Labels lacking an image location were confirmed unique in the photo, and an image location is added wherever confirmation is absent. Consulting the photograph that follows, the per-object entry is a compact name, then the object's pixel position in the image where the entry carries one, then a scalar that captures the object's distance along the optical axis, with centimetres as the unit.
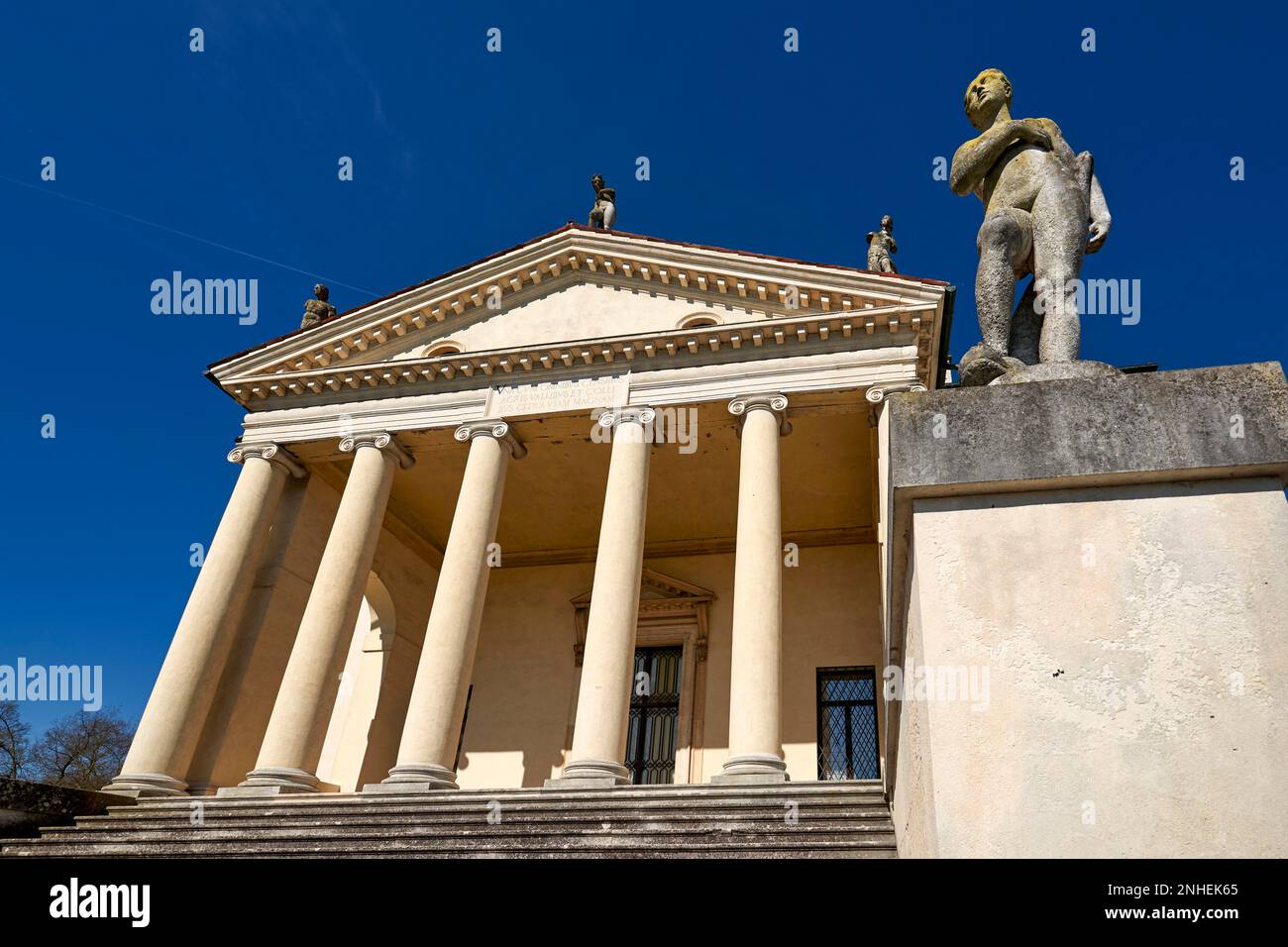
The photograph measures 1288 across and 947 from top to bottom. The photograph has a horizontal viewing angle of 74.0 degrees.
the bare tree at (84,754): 3731
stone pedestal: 223
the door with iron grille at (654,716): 2006
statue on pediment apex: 2031
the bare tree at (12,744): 3641
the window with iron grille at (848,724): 1898
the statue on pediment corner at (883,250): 1786
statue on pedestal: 376
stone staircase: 998
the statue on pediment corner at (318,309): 2025
